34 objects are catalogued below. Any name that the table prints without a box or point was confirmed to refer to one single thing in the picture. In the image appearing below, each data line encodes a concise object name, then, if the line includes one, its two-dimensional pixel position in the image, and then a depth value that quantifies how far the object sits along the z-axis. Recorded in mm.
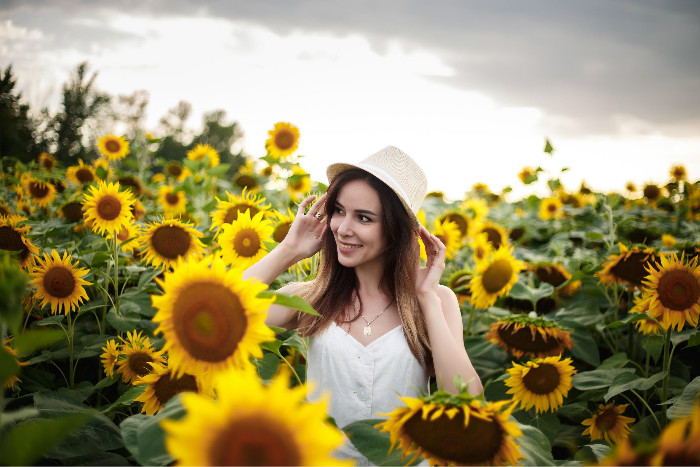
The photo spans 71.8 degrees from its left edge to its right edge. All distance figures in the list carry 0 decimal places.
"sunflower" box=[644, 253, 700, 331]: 2047
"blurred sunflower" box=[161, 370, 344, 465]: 772
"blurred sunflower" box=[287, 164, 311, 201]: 4633
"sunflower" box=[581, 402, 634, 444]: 2322
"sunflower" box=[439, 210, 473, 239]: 4359
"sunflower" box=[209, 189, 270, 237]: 2826
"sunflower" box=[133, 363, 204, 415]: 1751
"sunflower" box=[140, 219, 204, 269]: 2588
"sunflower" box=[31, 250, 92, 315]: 2297
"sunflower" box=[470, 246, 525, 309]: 3059
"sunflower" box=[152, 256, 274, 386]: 1149
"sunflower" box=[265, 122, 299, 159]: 4094
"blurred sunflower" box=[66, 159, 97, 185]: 4570
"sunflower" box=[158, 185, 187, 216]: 4902
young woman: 2027
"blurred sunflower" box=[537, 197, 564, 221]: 6605
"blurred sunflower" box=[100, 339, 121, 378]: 2334
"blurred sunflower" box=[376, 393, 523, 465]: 1132
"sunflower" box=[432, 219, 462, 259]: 3906
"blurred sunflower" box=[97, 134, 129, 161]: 5184
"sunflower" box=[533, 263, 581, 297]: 3389
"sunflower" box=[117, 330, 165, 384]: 2233
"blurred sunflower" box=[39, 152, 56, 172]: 5777
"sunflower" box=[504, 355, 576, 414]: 2203
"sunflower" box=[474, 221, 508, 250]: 4191
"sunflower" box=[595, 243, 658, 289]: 2525
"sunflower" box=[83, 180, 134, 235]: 2797
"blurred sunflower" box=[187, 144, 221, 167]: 6014
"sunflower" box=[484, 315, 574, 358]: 2398
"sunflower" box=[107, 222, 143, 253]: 2752
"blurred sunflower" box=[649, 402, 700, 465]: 776
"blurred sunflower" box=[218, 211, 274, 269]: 2492
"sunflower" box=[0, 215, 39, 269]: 2424
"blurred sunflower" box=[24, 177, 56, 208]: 4395
